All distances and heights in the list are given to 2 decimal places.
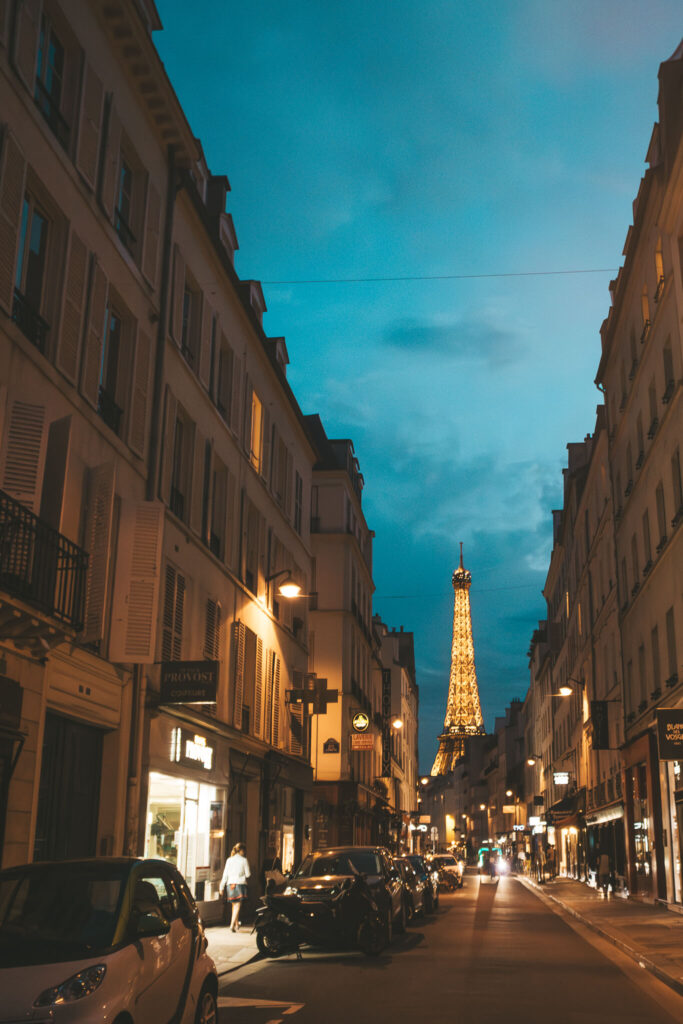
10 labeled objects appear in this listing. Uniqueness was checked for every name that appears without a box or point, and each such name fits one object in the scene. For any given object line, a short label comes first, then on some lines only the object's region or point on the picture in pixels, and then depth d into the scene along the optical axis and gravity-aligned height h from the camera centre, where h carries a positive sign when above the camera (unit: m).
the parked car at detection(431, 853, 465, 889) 44.83 -1.66
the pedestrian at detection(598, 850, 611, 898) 34.41 -1.43
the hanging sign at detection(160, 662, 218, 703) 18.31 +2.36
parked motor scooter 16.25 -1.45
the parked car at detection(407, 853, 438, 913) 28.47 -1.49
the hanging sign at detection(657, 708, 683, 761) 18.67 +1.66
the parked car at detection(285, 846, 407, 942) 18.33 -0.83
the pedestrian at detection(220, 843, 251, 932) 19.70 -1.00
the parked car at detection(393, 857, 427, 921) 23.00 -1.48
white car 6.56 -0.85
